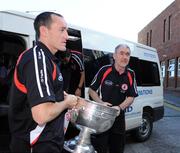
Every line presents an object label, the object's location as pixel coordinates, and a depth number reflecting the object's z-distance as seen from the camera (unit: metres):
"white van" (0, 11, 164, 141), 2.11
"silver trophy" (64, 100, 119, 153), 1.22
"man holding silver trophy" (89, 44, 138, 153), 2.05
